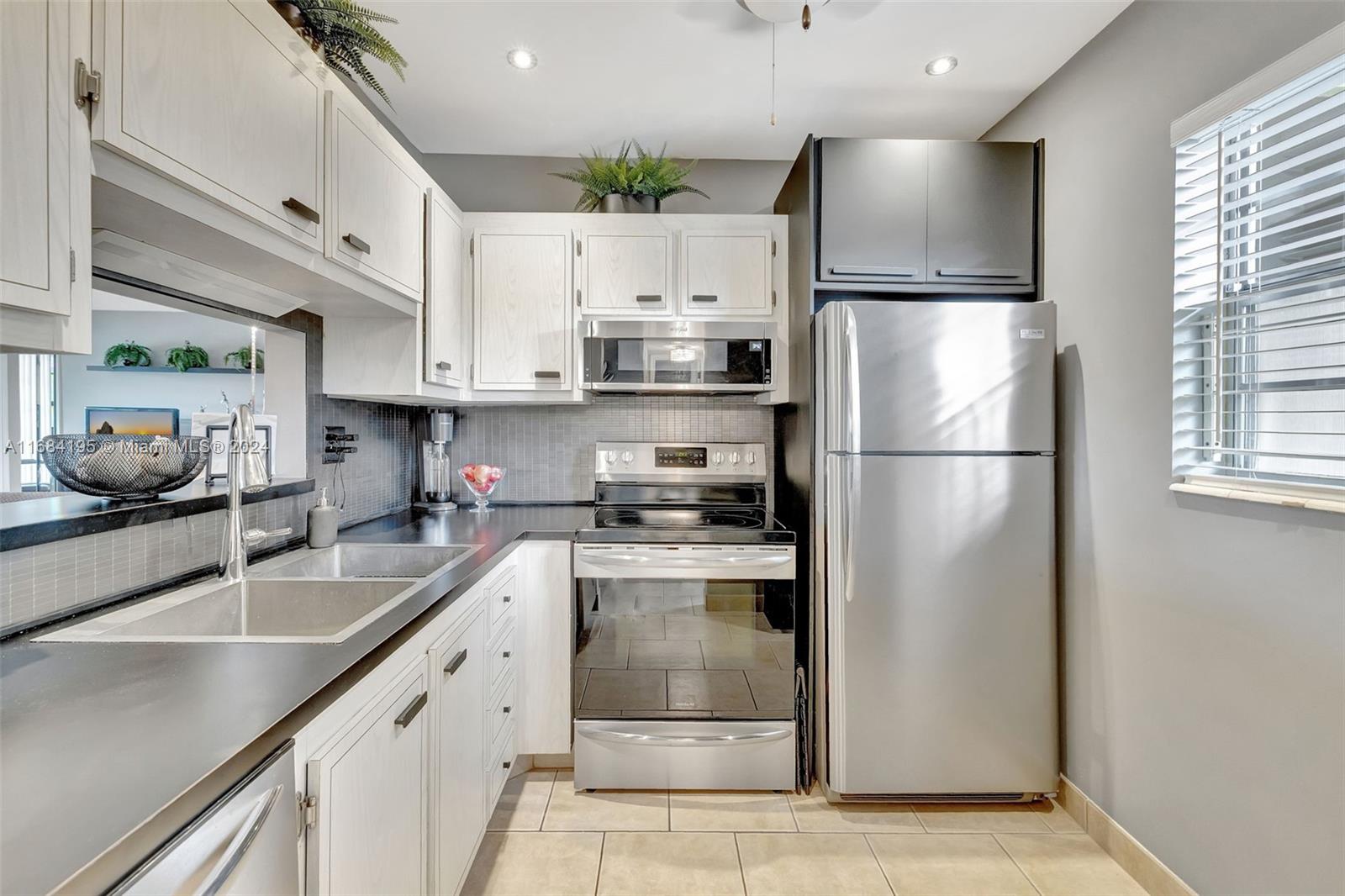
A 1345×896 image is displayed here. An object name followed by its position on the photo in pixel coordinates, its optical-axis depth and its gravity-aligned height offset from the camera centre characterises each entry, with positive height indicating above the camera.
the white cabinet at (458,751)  1.32 -0.76
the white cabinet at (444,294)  2.06 +0.56
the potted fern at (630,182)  2.42 +1.10
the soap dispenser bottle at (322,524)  1.83 -0.25
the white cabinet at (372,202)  1.47 +0.69
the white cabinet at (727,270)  2.43 +0.73
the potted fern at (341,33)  1.31 +0.97
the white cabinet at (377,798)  0.88 -0.61
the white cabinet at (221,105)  0.90 +0.62
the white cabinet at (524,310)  2.42 +0.56
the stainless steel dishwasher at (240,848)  0.58 -0.45
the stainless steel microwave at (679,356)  2.32 +0.35
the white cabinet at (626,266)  2.43 +0.74
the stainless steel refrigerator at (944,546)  1.94 -0.34
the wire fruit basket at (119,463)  1.21 -0.04
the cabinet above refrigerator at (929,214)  2.13 +0.84
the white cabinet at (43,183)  0.74 +0.35
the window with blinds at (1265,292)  1.24 +0.36
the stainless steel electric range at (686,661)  2.08 -0.77
